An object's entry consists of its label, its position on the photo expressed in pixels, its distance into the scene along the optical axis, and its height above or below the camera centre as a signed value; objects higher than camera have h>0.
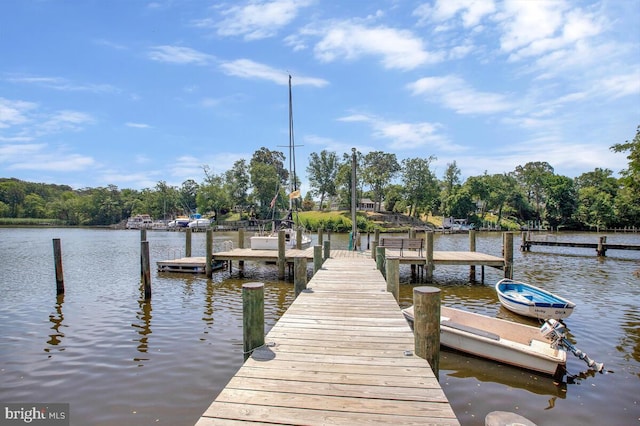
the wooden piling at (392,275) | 9.72 -1.63
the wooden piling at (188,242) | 22.35 -1.72
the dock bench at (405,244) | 18.57 -1.60
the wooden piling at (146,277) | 14.71 -2.46
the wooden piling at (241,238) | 23.63 -1.55
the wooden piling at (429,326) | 5.35 -1.62
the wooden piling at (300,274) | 10.41 -1.69
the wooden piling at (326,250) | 17.20 -1.72
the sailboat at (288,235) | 24.11 -1.52
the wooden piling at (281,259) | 18.89 -2.31
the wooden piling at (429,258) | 17.14 -2.12
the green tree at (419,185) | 79.44 +5.76
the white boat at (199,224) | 81.56 -2.26
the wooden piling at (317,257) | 13.23 -1.56
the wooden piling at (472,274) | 18.98 -3.16
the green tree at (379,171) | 82.69 +9.37
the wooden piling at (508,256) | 16.88 -2.01
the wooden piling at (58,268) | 15.30 -2.18
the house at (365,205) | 90.38 +1.79
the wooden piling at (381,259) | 13.57 -1.71
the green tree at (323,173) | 93.75 +9.93
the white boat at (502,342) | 7.48 -2.80
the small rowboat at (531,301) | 10.89 -2.80
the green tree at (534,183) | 89.56 +6.87
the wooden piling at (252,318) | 5.71 -1.59
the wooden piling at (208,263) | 19.07 -2.51
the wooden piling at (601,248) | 30.13 -2.96
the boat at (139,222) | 92.43 -2.03
